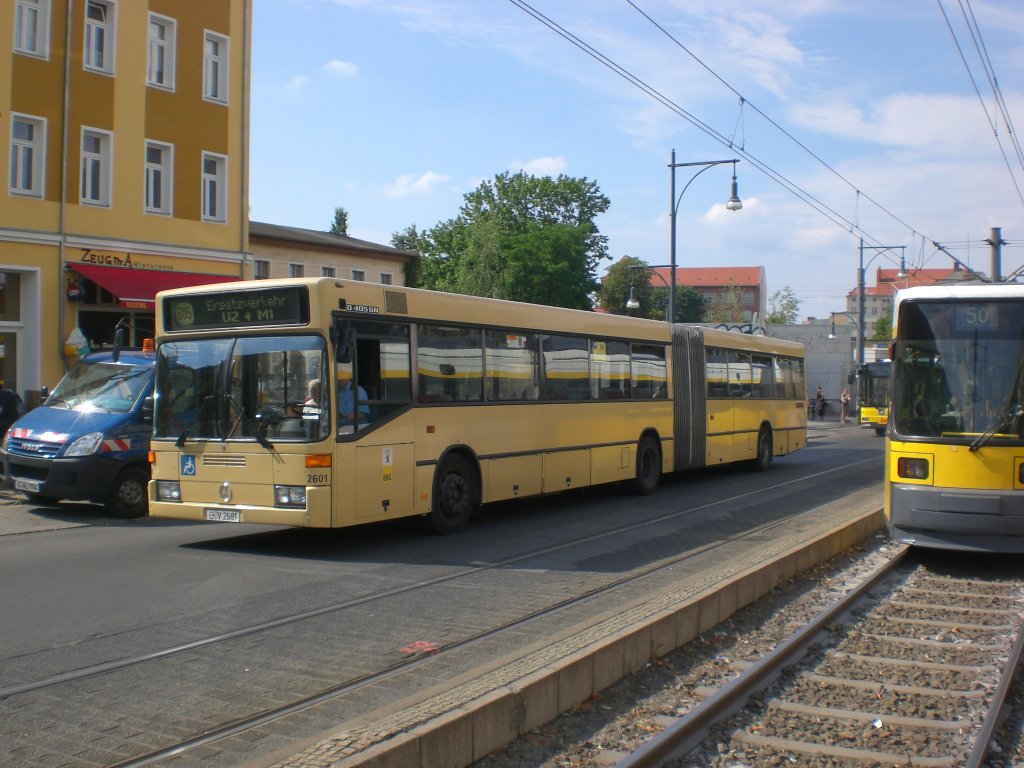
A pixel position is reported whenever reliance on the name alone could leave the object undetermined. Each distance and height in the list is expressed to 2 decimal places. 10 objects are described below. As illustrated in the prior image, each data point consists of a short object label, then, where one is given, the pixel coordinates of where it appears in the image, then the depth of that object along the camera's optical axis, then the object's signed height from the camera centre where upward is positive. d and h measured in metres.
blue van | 13.41 -0.60
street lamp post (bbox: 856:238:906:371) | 44.47 +4.76
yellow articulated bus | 10.39 -0.08
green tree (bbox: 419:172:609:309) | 66.94 +10.51
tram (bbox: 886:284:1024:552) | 10.30 -0.19
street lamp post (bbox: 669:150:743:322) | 26.30 +5.03
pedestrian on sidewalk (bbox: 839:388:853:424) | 53.03 -0.12
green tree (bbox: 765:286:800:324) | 92.19 +8.30
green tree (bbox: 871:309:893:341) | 112.94 +8.36
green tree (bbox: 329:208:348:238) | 89.19 +15.19
